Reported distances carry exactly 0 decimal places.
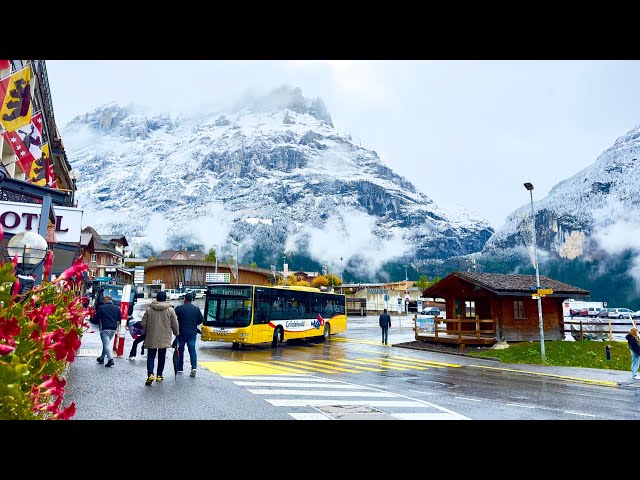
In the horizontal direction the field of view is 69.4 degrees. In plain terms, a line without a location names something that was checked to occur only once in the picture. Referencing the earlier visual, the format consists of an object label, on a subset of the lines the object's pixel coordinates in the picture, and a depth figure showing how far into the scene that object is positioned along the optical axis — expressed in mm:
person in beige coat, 10305
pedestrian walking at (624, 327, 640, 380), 16297
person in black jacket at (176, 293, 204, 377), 12102
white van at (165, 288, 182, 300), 80175
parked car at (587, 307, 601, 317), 61181
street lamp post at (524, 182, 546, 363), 20953
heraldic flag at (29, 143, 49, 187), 19266
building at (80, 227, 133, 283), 75969
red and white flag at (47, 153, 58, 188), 25239
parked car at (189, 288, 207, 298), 76044
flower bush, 2422
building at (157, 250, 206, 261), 139000
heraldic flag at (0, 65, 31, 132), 14421
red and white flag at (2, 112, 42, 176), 16109
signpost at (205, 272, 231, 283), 81500
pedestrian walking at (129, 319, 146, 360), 15125
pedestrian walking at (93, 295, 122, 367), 13320
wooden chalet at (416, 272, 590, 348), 25359
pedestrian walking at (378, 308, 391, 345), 28062
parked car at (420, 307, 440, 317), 64175
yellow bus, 21719
